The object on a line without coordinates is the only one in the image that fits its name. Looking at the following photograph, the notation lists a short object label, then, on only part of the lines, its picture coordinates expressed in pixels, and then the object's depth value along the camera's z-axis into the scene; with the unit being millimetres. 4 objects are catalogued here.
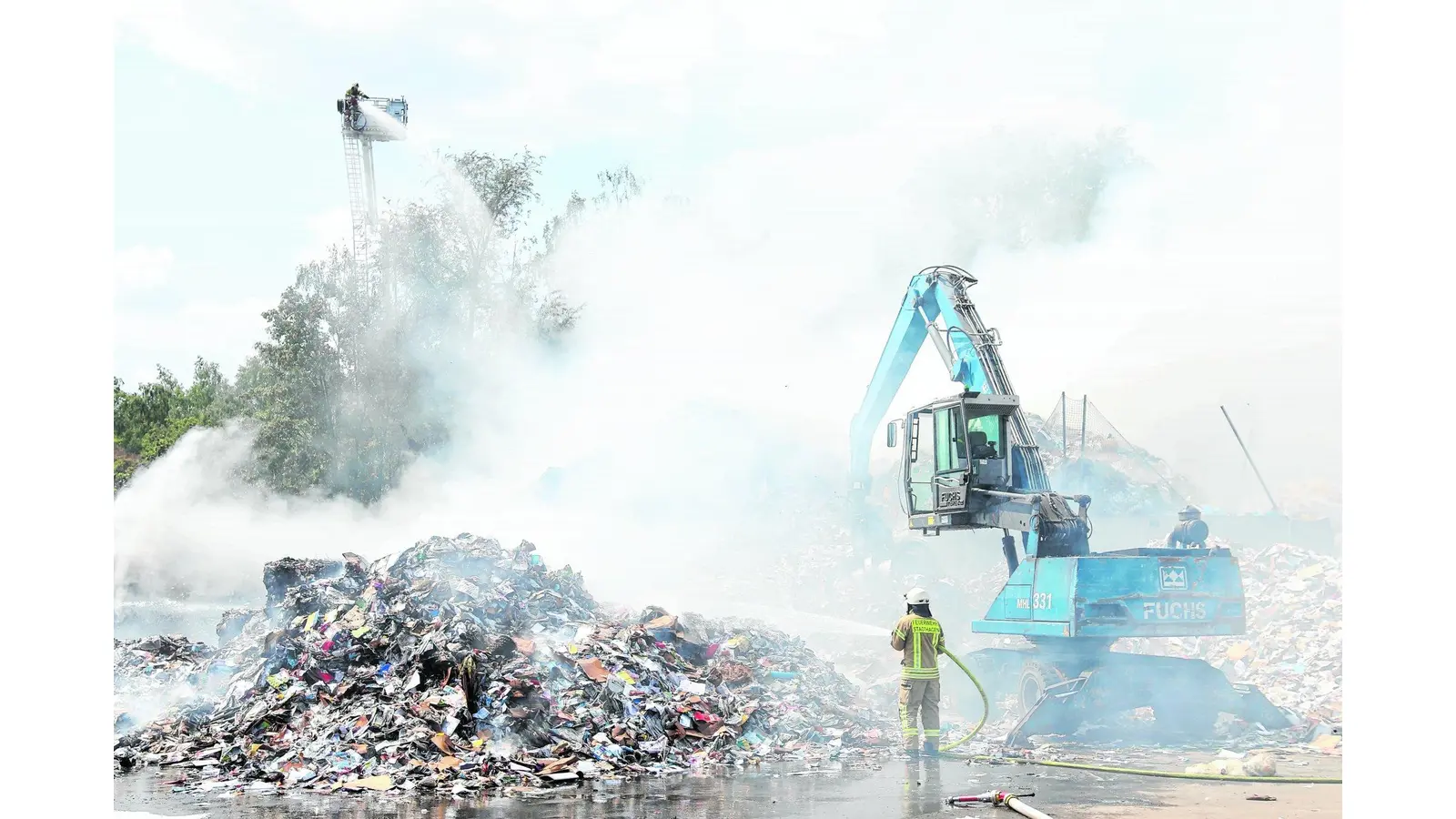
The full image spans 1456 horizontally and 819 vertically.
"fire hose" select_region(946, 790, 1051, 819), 7766
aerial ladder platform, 23547
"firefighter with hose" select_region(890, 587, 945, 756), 10695
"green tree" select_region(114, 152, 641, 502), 28875
